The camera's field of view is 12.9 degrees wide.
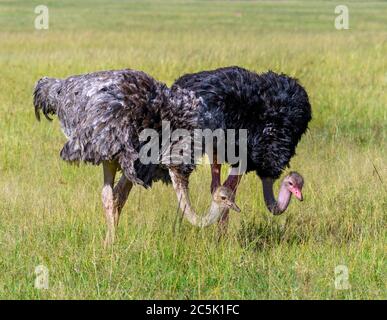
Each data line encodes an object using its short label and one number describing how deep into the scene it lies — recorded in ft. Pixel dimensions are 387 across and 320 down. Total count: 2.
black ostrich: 43.14
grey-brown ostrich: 37.44
